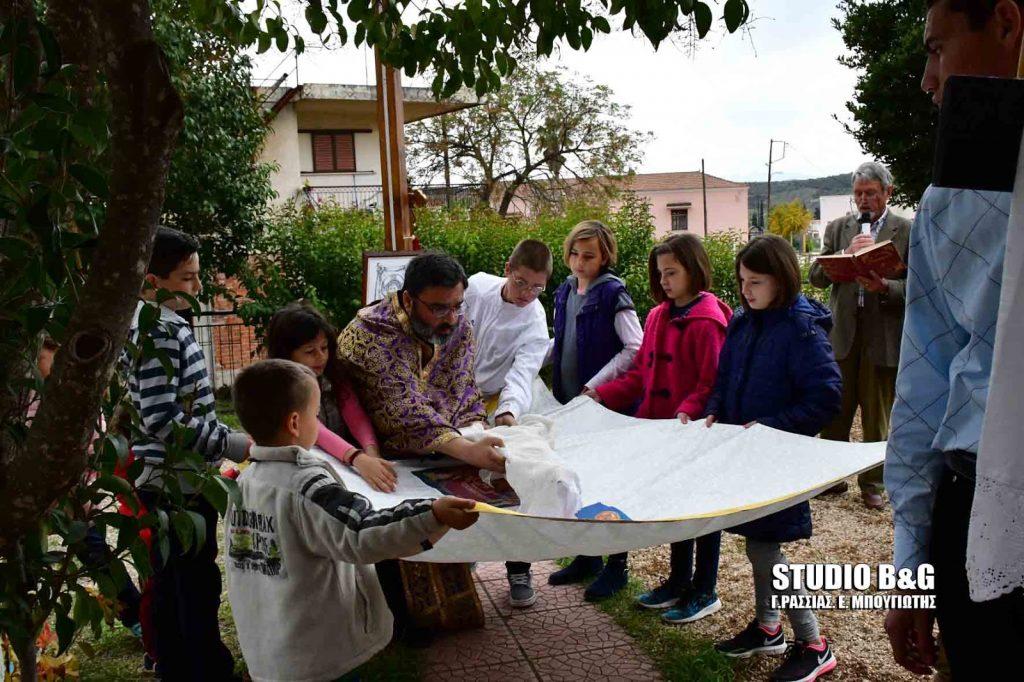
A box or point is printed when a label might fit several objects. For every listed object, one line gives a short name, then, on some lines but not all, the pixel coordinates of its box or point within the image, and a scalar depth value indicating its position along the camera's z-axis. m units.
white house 17.83
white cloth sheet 2.36
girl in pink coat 3.46
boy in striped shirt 2.57
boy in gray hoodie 2.15
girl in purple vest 3.88
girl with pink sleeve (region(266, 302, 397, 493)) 2.76
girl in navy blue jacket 2.94
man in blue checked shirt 1.24
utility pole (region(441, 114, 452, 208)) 23.38
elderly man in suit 4.71
